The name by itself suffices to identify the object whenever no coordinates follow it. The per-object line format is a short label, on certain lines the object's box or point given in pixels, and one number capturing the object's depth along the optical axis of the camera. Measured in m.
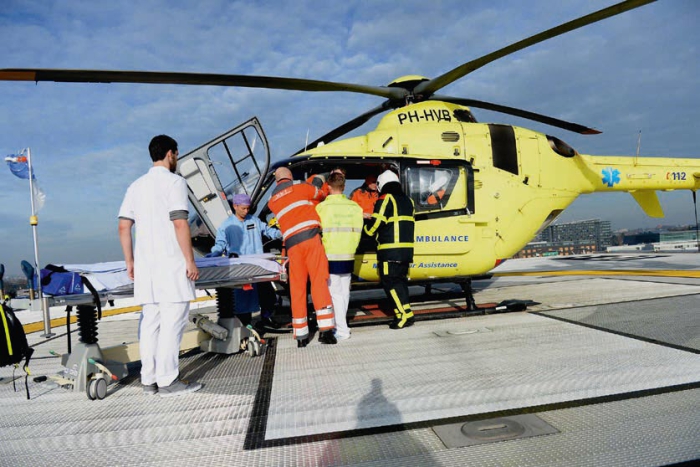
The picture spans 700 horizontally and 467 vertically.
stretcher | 2.93
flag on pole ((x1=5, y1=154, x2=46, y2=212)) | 9.14
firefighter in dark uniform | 4.54
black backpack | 2.81
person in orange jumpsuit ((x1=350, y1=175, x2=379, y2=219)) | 5.85
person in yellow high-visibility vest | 4.31
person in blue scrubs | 4.62
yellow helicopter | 5.17
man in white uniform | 2.85
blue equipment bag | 2.78
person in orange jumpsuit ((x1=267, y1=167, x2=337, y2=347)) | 4.02
